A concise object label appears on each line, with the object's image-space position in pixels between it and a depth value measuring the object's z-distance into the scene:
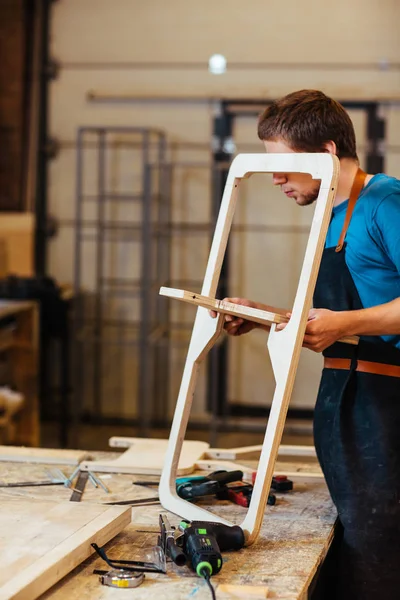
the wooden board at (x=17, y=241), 6.15
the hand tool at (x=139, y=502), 2.13
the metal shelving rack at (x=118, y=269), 6.20
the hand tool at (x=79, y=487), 2.16
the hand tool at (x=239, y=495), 2.14
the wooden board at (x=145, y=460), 2.42
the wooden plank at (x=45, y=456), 2.53
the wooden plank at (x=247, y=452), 2.60
